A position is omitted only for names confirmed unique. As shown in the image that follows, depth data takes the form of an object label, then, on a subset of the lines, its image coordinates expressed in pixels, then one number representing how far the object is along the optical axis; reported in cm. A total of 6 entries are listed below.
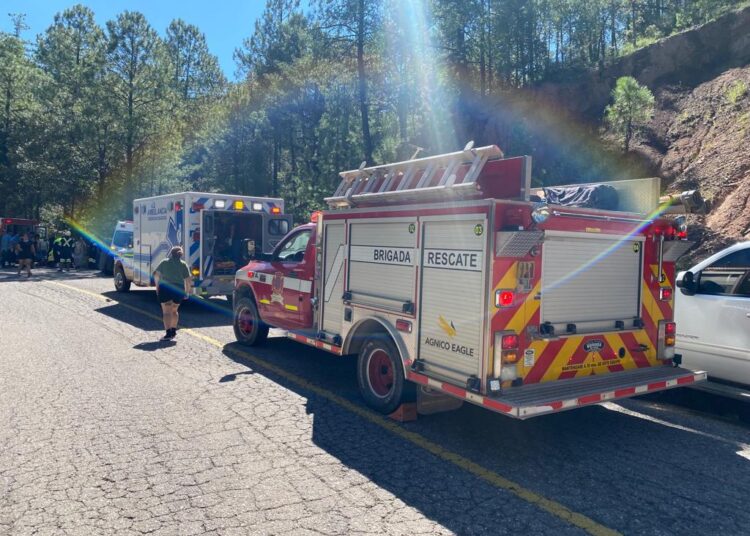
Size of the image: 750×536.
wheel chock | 577
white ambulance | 1306
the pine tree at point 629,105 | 2270
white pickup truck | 610
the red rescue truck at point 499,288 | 481
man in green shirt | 1011
